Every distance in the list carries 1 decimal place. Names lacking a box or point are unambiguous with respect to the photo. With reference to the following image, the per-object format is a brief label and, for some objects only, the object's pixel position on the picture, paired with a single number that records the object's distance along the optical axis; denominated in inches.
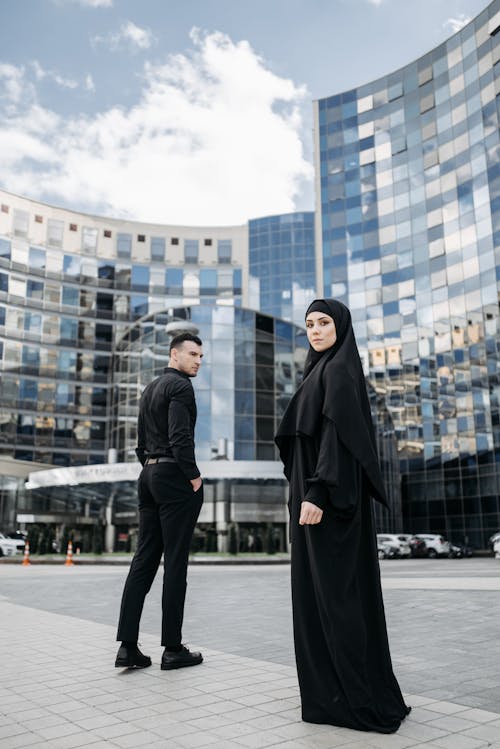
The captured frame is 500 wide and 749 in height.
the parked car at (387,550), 1269.7
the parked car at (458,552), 1427.2
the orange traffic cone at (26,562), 1028.4
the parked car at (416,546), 1359.5
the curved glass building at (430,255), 1782.7
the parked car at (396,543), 1277.1
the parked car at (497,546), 1231.4
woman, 133.6
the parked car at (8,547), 1300.4
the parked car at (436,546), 1390.3
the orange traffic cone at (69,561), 1004.6
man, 189.8
